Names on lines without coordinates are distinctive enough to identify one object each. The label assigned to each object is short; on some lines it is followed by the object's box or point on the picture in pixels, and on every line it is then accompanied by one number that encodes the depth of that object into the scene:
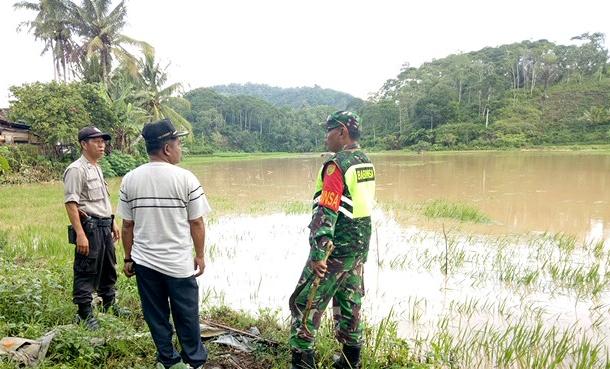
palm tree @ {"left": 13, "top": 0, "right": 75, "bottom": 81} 19.32
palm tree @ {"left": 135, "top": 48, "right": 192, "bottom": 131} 23.53
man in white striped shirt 2.26
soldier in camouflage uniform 2.37
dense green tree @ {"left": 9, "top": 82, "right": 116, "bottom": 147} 15.96
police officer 3.03
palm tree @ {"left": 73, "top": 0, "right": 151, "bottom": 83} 19.64
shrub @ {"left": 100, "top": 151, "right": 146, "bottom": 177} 18.91
